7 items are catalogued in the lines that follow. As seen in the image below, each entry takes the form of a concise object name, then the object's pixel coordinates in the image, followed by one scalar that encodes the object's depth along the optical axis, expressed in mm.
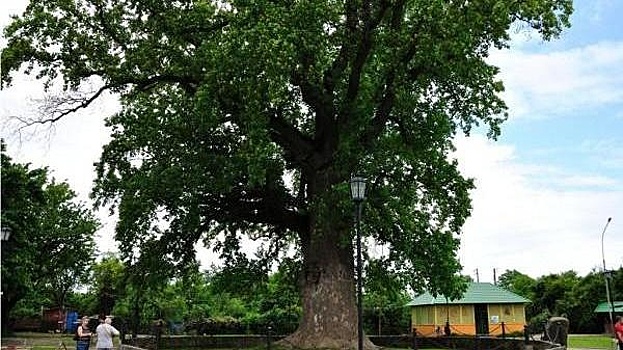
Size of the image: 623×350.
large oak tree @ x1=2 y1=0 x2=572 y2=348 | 17781
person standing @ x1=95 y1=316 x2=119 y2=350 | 15523
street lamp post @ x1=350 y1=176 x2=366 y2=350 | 14820
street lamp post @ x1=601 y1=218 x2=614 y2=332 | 35228
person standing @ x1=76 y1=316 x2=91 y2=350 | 17109
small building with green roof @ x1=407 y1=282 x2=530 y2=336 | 44000
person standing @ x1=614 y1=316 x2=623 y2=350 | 18323
